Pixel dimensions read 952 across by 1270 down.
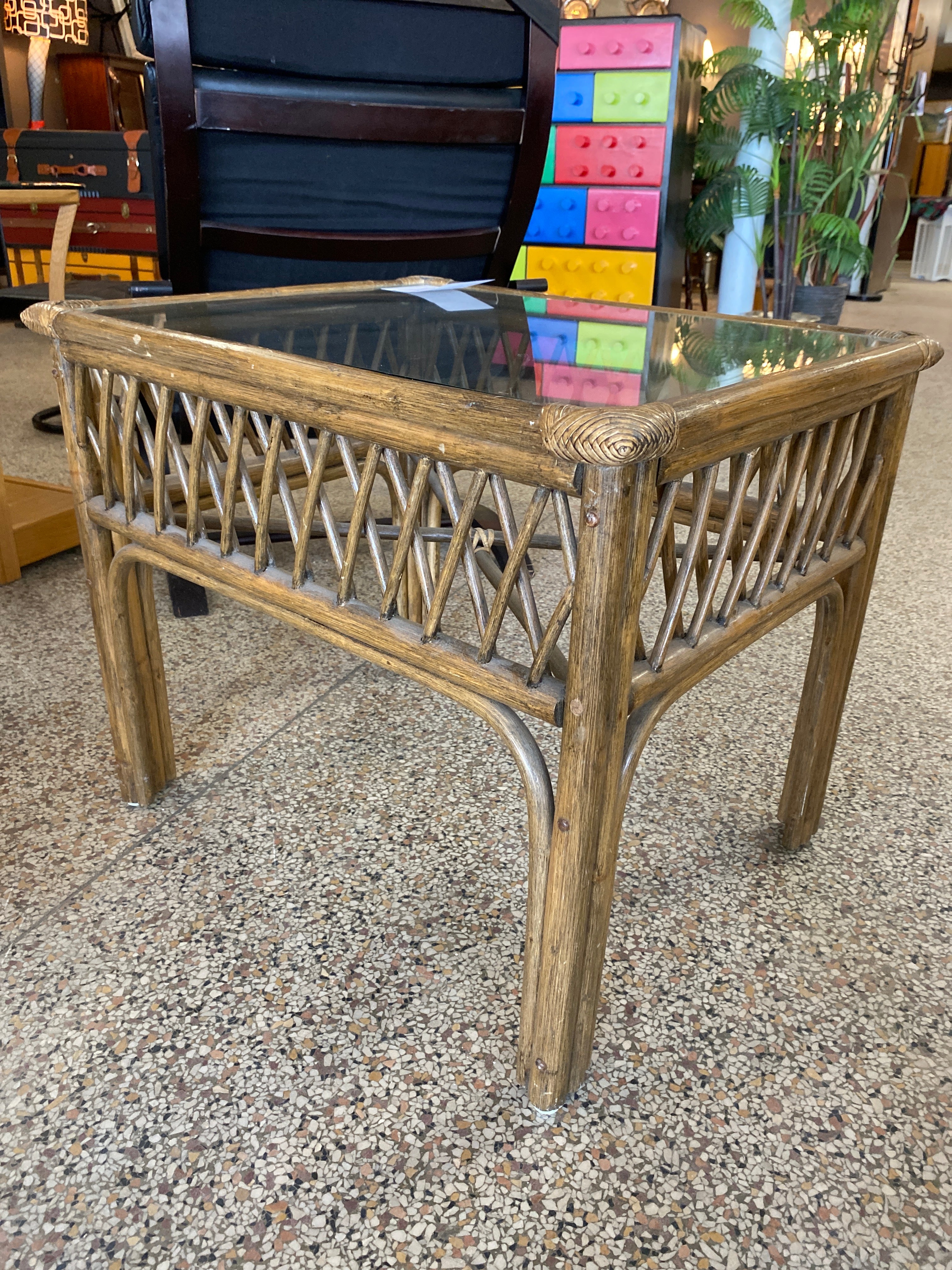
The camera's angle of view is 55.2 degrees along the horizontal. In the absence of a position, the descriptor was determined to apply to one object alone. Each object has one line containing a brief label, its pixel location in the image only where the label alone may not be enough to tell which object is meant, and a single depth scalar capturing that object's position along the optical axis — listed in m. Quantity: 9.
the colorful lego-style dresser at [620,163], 3.19
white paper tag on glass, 1.10
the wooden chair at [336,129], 1.23
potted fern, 3.34
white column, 3.68
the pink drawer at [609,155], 3.31
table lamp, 5.32
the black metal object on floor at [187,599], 1.63
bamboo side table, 0.59
